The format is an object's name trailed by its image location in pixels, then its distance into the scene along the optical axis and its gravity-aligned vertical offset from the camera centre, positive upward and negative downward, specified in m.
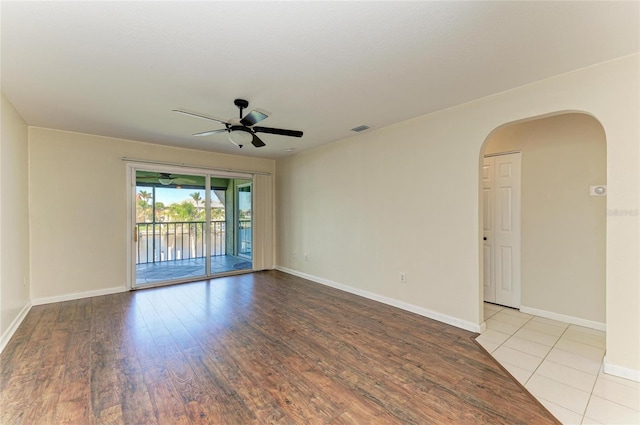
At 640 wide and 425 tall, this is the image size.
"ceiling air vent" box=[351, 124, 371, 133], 3.93 +1.22
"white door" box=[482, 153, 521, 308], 3.62 -0.25
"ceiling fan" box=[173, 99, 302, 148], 2.77 +0.88
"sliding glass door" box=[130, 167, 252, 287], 4.96 -0.30
